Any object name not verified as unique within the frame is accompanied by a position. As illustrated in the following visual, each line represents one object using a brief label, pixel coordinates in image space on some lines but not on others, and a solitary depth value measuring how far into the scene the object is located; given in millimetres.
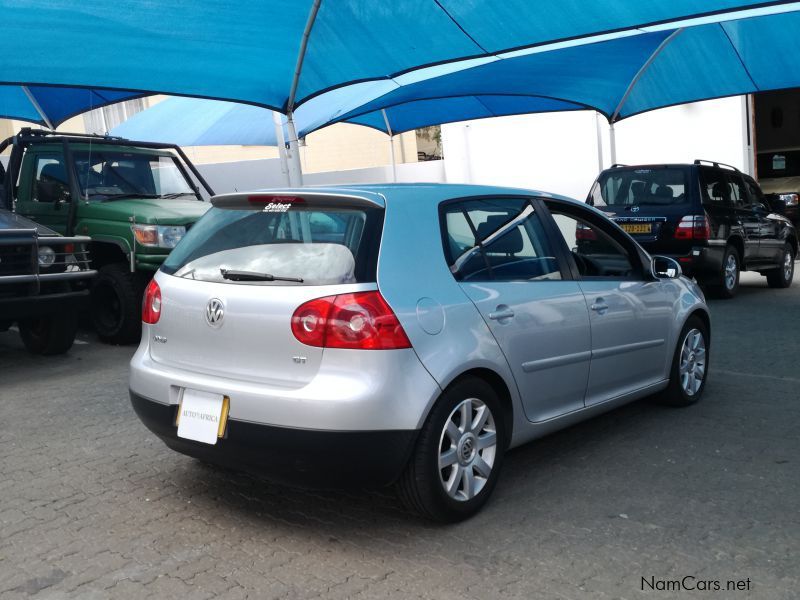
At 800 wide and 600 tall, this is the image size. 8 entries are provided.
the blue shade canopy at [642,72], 11445
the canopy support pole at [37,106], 14214
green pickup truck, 8664
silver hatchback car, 3607
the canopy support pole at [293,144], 9625
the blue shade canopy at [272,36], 7922
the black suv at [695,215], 10805
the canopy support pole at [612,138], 14914
